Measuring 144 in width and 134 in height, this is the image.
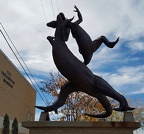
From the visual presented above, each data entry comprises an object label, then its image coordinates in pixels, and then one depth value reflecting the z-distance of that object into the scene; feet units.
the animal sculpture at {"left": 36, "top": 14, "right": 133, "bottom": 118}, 14.58
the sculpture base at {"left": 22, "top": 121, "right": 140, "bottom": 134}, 14.19
